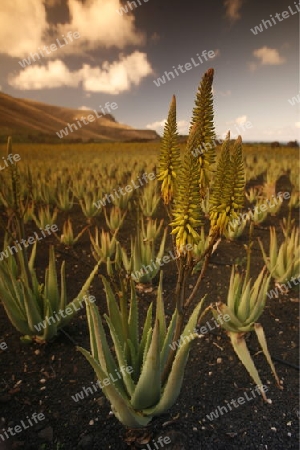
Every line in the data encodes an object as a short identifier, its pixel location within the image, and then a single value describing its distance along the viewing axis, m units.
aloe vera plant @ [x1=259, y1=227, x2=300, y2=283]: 2.88
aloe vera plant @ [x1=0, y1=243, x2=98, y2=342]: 2.01
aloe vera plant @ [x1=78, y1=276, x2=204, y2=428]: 1.27
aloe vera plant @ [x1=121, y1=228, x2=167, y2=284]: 2.85
